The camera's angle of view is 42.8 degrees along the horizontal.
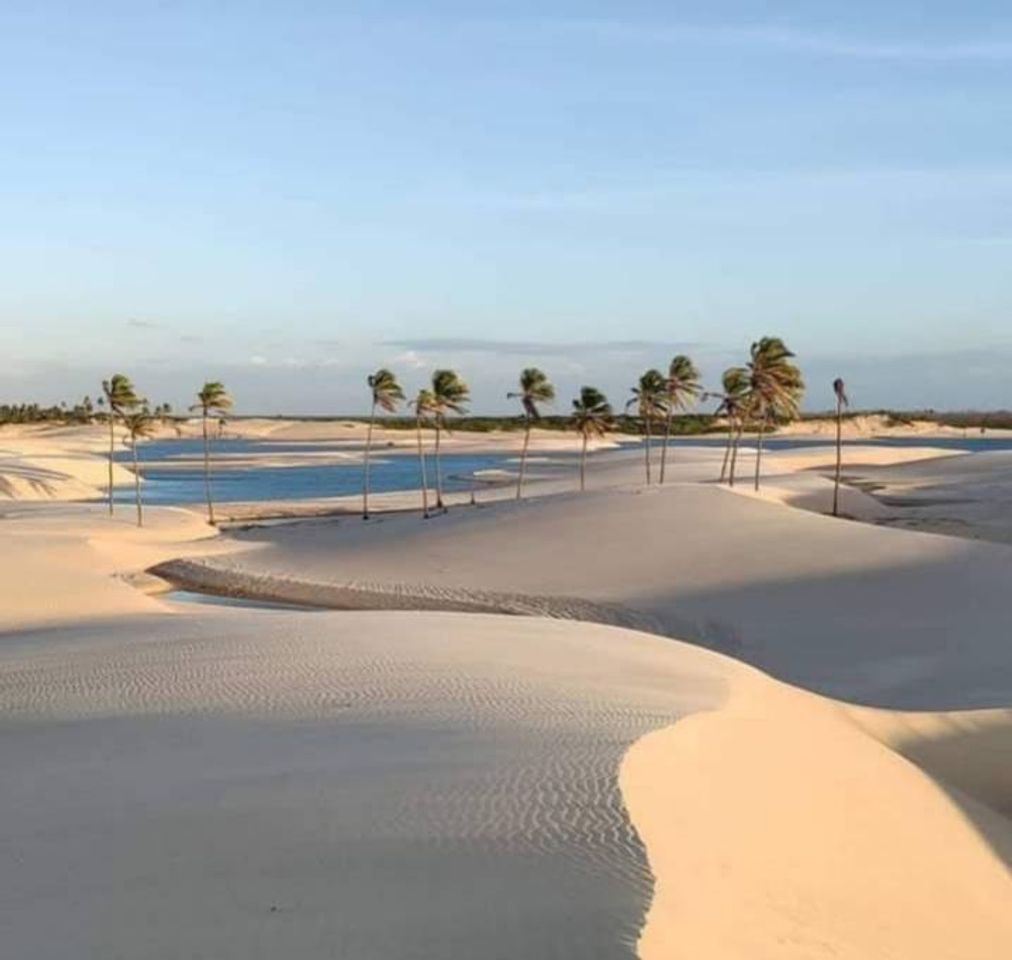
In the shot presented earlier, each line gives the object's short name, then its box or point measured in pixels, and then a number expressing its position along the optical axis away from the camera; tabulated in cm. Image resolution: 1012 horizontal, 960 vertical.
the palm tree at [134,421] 7688
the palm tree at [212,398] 7462
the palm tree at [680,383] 7338
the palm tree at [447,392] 7231
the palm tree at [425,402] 7181
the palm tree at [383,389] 7344
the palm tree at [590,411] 7469
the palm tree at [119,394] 6794
